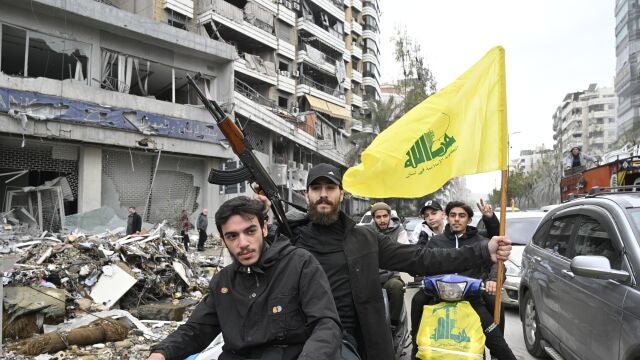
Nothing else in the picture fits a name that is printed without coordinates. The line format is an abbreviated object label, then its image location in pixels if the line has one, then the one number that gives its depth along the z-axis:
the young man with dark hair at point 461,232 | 4.39
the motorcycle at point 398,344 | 3.41
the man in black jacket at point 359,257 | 2.79
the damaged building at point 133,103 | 16.97
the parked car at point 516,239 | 7.45
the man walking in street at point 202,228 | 17.39
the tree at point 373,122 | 34.94
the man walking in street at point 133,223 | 15.09
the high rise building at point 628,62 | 51.84
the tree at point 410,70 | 38.44
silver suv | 3.07
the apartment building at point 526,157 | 146.94
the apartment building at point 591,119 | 86.31
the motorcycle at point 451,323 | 3.20
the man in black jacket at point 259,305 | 2.11
